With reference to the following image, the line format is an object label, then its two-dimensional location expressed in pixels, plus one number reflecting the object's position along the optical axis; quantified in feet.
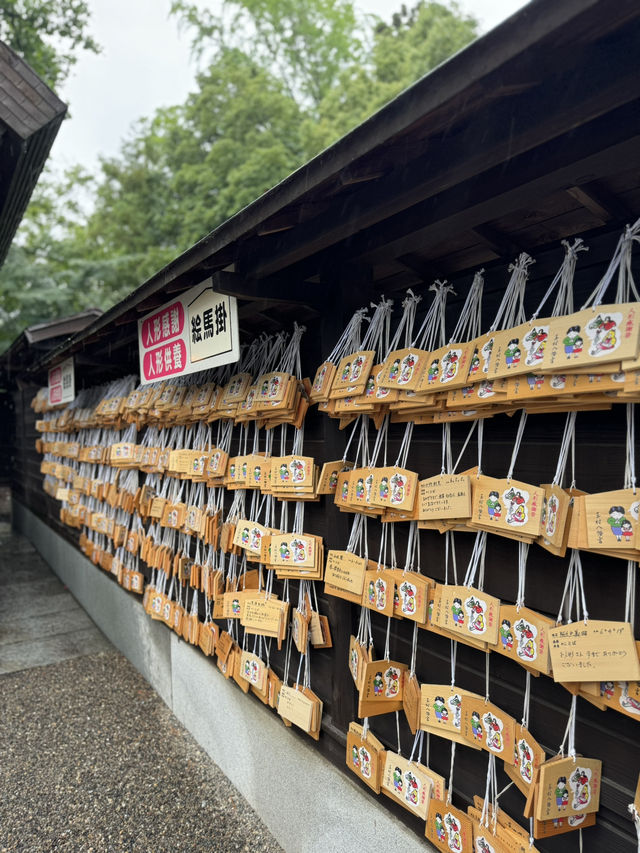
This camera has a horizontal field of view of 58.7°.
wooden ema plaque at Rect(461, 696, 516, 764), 5.40
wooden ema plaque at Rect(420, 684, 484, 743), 5.92
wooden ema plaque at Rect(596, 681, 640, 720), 4.27
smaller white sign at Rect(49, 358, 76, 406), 17.92
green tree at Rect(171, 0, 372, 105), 77.66
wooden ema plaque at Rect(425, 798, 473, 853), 5.86
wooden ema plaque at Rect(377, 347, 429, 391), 5.94
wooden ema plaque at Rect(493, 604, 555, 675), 4.92
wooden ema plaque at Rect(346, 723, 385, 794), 7.04
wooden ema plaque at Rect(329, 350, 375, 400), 6.68
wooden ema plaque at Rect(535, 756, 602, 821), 4.73
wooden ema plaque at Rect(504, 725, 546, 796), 5.05
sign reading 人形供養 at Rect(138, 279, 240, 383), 7.97
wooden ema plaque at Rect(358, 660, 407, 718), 6.77
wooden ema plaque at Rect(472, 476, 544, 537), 4.89
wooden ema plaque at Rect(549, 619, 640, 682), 4.26
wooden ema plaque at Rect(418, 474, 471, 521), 5.56
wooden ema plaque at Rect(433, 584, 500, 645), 5.39
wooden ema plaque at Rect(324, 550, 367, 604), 7.07
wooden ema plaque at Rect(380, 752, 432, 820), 6.37
